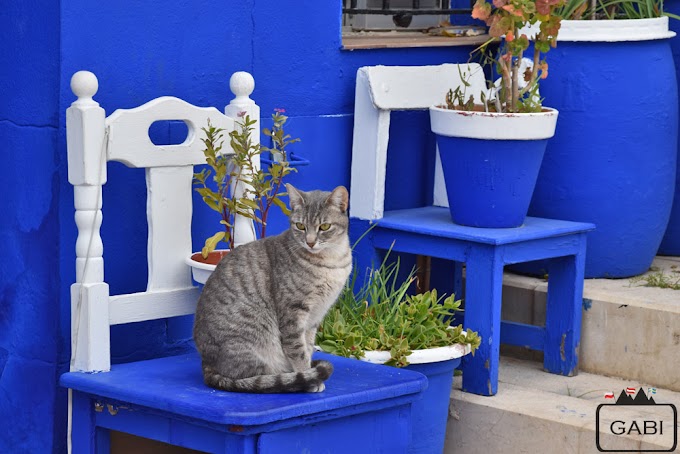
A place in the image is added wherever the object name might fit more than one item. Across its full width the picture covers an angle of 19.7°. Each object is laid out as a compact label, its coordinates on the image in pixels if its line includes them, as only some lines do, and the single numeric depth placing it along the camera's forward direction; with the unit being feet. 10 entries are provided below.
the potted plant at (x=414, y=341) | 18.97
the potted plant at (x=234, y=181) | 18.26
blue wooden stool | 19.89
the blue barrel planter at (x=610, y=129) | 22.13
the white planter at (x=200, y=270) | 18.08
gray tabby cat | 16.90
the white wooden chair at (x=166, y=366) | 15.98
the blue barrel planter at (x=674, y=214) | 25.14
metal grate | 23.48
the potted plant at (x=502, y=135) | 20.13
